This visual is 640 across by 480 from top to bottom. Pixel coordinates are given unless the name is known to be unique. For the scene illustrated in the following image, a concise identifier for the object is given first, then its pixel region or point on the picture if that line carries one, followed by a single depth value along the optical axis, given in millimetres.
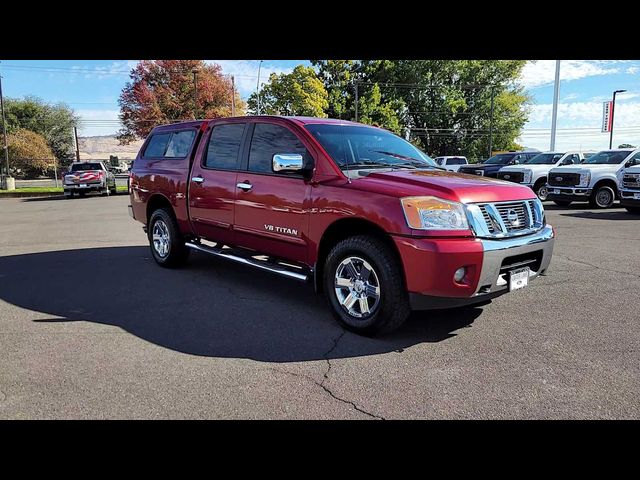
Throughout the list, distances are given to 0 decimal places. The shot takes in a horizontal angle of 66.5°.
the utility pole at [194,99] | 39806
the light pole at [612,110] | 43550
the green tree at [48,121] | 66562
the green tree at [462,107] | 51094
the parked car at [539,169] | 18453
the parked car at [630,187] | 13227
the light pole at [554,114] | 34875
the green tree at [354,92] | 45594
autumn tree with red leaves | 42188
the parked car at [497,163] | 22469
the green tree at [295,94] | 39781
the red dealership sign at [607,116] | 45312
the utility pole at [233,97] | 45944
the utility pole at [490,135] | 45691
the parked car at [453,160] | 31906
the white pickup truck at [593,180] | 15414
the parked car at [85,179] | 24594
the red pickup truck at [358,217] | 3945
